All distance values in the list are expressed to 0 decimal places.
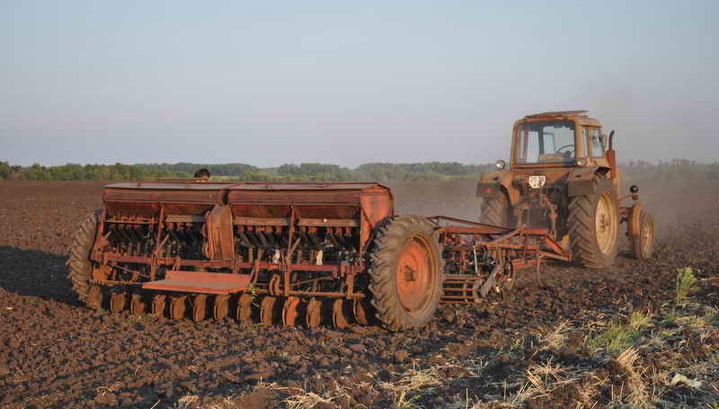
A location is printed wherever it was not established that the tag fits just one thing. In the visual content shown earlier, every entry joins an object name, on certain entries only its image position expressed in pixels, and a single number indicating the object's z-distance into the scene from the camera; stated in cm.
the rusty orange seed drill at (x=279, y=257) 708
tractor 1045
